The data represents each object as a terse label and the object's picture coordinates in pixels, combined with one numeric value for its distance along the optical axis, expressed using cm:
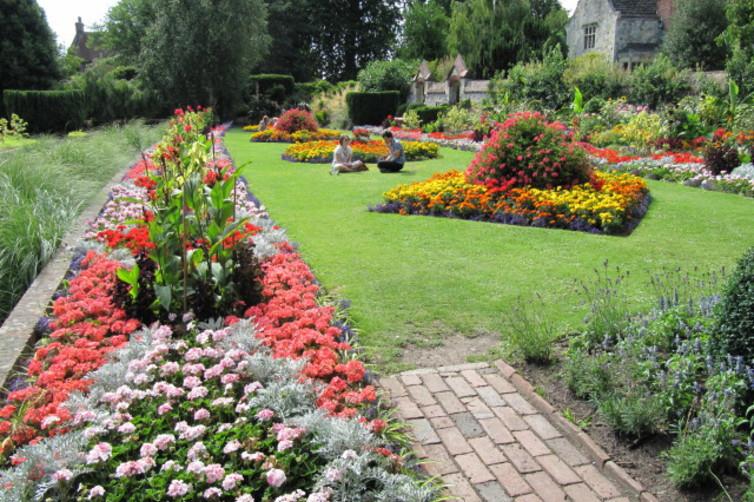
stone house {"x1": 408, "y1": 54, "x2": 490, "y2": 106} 2841
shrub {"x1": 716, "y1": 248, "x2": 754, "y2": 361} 286
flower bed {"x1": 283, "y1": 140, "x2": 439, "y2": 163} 1476
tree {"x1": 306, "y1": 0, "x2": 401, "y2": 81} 4772
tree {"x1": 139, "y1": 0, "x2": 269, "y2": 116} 2823
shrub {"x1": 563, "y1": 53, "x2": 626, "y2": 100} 2031
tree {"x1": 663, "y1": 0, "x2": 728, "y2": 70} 2702
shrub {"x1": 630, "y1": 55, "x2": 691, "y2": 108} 1856
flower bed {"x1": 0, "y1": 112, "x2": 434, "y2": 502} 236
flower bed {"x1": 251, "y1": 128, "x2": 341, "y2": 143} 1972
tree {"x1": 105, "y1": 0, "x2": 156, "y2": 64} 3506
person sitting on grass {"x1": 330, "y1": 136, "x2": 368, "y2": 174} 1266
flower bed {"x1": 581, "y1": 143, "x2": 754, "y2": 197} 977
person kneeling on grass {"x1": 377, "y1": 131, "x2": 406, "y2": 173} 1270
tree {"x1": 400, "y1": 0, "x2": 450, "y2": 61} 4034
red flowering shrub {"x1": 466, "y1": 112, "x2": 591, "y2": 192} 855
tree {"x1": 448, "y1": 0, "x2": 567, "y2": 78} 3262
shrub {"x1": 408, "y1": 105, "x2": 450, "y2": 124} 2566
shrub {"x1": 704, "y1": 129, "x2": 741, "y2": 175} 1045
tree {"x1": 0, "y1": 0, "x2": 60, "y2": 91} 2898
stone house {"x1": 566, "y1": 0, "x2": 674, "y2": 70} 3023
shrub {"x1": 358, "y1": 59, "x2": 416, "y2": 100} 3036
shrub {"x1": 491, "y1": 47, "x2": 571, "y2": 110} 2170
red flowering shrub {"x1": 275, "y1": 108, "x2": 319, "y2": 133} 2131
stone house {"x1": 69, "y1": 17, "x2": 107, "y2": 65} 6073
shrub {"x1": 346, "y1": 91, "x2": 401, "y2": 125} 2764
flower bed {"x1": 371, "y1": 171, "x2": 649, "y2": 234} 732
